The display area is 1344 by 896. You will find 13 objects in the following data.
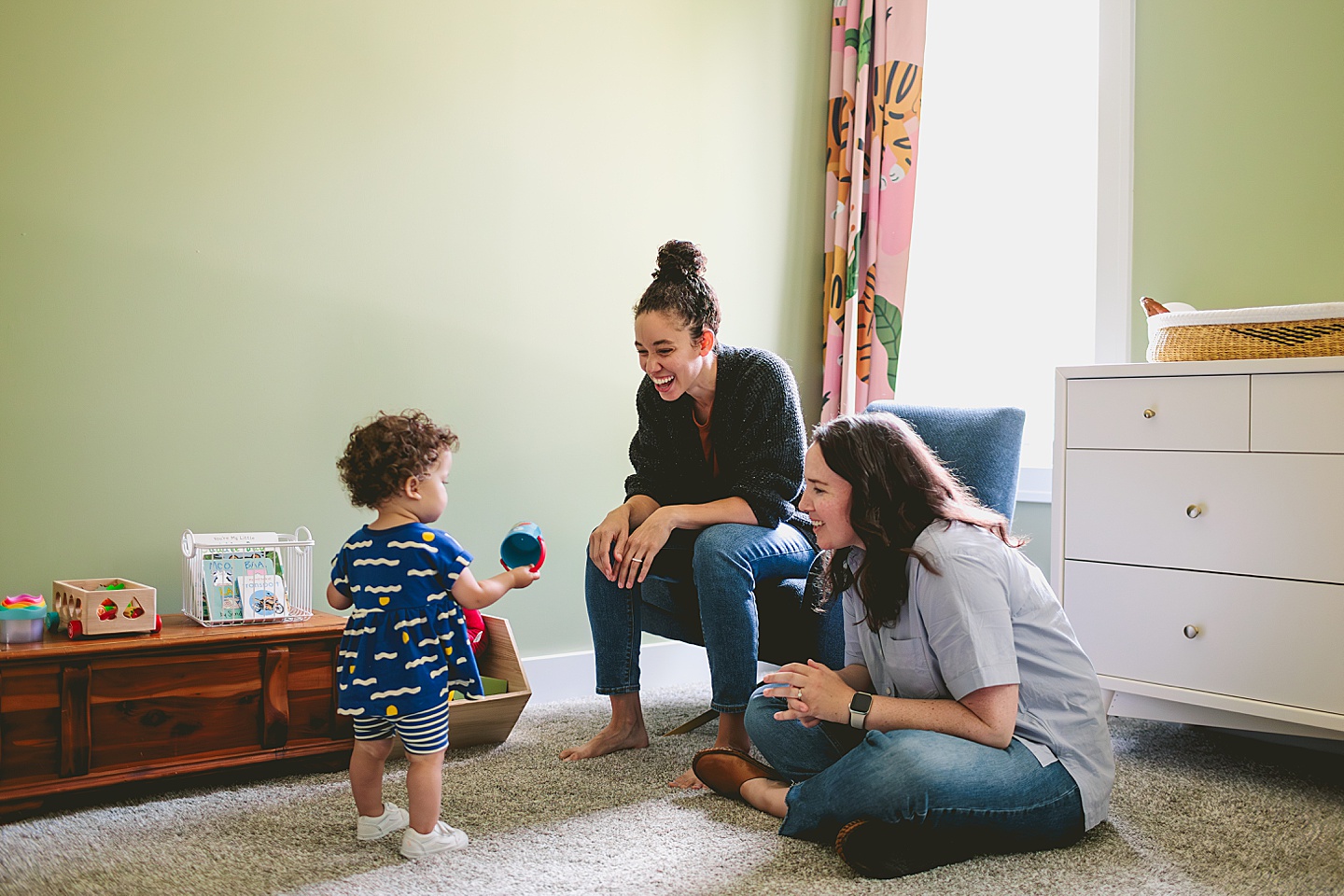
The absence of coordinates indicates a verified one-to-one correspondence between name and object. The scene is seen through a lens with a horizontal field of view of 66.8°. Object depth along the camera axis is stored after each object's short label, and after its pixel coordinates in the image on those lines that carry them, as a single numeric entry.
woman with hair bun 1.81
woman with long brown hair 1.35
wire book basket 1.82
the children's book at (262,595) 1.85
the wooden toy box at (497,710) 1.96
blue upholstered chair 1.96
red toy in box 2.18
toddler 1.43
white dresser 1.75
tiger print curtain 2.81
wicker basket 1.79
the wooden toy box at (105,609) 1.67
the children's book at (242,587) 1.82
